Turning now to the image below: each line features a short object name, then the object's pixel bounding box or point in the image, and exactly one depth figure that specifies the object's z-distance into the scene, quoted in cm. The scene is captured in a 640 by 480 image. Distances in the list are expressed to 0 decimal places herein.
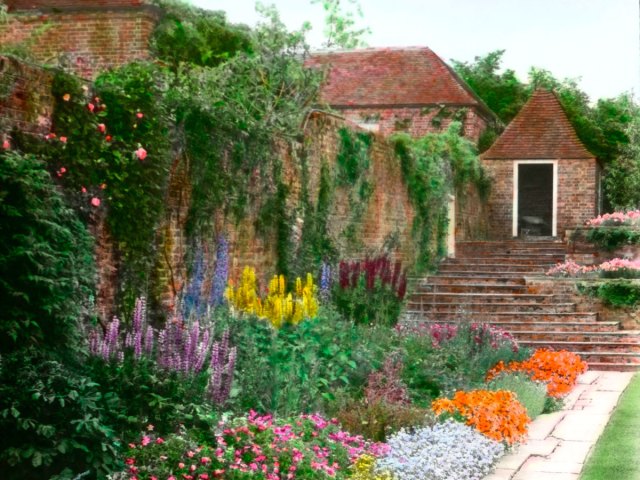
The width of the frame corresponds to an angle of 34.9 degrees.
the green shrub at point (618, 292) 1672
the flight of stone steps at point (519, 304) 1552
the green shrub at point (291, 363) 787
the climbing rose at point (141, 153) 875
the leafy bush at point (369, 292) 1258
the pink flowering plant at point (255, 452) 582
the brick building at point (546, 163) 2623
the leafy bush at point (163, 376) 623
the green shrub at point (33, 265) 636
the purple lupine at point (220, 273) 1070
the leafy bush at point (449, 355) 1027
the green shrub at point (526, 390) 999
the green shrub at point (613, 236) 1947
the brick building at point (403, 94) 2656
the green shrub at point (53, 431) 523
